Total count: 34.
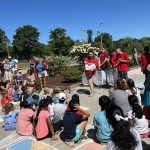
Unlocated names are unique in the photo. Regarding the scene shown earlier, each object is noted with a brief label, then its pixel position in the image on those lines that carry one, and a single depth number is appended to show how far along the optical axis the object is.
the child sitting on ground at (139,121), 3.34
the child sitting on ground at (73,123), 3.48
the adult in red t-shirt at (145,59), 5.23
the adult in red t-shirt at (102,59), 6.65
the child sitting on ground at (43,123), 3.75
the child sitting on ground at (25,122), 4.06
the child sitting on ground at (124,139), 2.13
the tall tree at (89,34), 47.59
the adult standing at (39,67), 7.44
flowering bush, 11.04
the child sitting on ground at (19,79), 8.57
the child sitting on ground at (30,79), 7.94
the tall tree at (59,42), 39.68
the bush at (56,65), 10.49
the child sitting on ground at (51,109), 4.21
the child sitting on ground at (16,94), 6.33
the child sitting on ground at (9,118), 4.37
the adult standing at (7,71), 8.98
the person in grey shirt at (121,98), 3.74
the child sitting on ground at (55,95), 4.66
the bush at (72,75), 8.21
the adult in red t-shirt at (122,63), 6.02
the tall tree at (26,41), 48.40
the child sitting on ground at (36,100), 4.74
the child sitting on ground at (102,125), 3.37
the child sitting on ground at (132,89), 4.21
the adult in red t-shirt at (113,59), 6.21
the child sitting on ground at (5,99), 5.78
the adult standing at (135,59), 11.85
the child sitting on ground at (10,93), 6.31
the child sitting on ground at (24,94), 5.16
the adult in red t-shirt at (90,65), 5.91
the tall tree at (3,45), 41.36
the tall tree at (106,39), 48.45
